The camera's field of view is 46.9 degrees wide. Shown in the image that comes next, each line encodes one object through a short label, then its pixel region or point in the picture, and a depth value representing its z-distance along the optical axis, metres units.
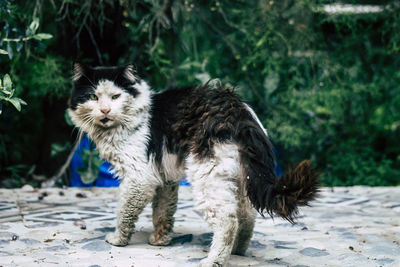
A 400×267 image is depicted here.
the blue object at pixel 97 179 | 5.52
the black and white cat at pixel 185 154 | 2.66
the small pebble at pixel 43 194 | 4.75
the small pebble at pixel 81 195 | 4.91
